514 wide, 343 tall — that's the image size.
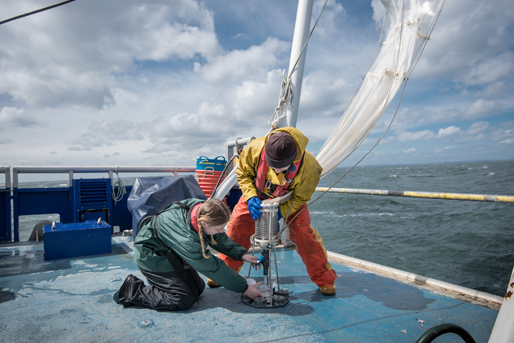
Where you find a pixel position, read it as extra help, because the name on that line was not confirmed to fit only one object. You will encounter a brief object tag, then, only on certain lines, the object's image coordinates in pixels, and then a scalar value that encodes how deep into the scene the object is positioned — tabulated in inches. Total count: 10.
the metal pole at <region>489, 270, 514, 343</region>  32.9
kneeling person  80.1
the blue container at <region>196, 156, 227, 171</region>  189.8
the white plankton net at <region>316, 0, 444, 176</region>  105.0
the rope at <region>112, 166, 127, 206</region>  185.0
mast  122.8
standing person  91.0
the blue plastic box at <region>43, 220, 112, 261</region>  131.6
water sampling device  88.4
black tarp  152.4
